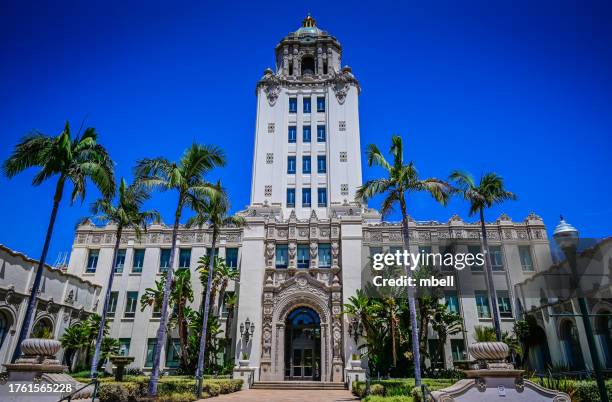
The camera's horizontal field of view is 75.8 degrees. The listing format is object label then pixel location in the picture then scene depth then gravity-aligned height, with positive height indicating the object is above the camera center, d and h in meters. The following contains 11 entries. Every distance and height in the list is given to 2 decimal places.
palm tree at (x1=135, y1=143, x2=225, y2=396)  21.70 +9.49
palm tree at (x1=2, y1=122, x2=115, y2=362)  18.78 +8.72
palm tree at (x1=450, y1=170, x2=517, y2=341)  25.67 +10.16
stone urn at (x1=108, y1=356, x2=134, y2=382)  22.03 -0.41
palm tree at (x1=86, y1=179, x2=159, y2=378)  27.06 +9.56
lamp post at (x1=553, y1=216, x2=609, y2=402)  9.68 +2.70
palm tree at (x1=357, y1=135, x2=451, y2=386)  22.88 +9.50
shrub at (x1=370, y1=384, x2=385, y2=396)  21.27 -1.61
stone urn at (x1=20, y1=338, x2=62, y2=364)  11.66 +0.18
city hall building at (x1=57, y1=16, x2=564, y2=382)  31.91 +7.80
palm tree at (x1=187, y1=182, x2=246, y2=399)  22.72 +8.66
